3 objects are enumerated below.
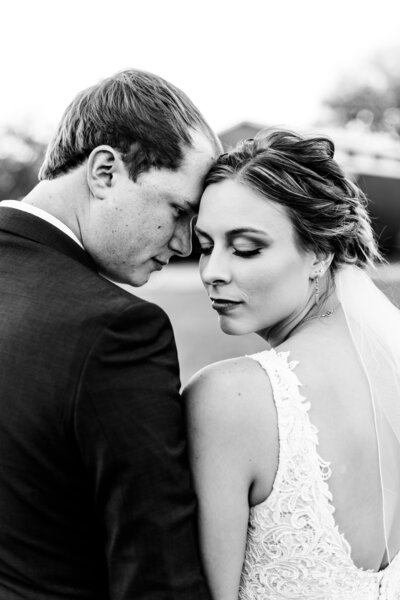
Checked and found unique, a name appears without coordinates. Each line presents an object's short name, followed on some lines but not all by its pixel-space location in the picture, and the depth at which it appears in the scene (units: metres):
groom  0.68
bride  0.78
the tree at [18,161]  32.50
